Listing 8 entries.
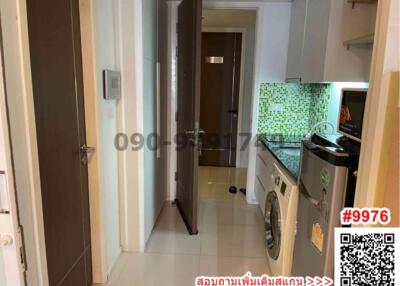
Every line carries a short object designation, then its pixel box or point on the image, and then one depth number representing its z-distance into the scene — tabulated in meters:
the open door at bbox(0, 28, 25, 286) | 1.02
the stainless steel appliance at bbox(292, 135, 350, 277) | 1.29
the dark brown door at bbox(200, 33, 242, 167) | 4.70
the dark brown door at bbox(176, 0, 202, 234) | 2.43
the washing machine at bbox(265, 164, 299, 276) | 1.83
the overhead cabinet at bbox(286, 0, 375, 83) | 2.04
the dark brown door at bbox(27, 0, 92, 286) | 1.31
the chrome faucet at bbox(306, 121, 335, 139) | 2.69
